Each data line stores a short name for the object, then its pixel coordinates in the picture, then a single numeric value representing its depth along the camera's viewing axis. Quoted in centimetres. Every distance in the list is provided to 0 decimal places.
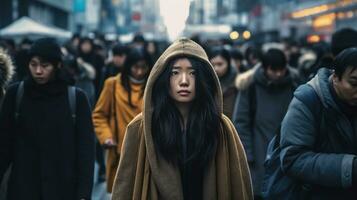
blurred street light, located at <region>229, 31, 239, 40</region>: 4672
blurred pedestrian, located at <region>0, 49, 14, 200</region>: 608
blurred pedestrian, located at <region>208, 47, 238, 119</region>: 818
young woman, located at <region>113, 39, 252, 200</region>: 429
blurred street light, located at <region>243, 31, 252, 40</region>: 4564
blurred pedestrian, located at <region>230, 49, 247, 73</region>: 1277
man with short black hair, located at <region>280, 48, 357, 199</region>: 412
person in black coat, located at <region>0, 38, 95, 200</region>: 570
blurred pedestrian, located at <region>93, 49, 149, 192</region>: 780
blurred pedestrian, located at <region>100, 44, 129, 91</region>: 1098
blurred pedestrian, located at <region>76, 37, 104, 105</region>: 1161
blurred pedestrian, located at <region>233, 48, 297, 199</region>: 720
